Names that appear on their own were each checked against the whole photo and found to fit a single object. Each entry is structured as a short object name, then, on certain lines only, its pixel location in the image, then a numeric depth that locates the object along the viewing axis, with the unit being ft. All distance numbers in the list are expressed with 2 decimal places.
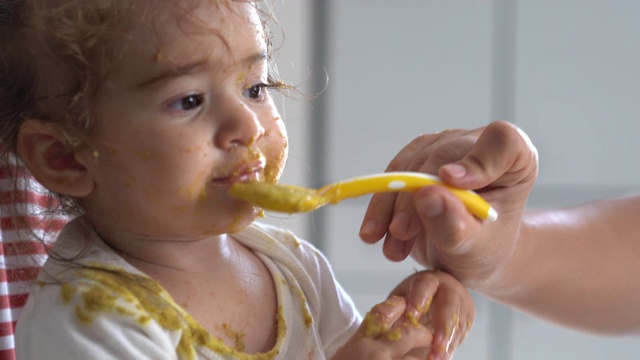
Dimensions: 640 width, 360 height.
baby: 2.68
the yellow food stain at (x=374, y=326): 2.76
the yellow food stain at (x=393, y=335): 2.75
